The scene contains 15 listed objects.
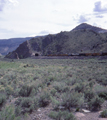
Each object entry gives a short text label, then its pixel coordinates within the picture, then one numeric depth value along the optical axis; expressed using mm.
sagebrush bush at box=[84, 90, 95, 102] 7468
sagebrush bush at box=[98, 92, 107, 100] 8148
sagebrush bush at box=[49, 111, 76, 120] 5096
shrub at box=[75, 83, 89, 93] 9093
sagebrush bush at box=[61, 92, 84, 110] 6504
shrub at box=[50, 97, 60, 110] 6392
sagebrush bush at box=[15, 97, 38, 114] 6198
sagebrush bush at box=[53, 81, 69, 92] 9180
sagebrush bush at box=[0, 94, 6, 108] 6827
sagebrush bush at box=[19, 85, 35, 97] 8294
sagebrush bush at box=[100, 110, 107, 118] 5754
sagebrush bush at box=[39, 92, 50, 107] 7180
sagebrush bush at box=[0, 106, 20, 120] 4739
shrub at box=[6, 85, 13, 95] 8633
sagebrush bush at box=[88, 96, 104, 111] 6669
